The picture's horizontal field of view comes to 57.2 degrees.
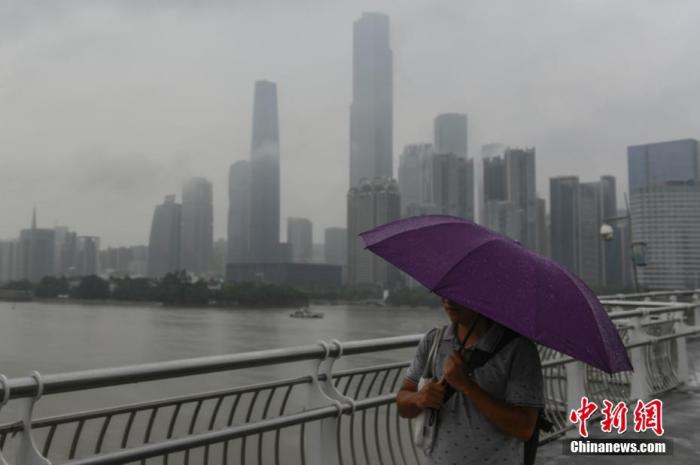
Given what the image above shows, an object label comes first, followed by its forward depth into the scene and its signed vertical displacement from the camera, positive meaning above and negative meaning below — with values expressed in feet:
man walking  6.31 -1.20
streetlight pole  56.54 +2.90
